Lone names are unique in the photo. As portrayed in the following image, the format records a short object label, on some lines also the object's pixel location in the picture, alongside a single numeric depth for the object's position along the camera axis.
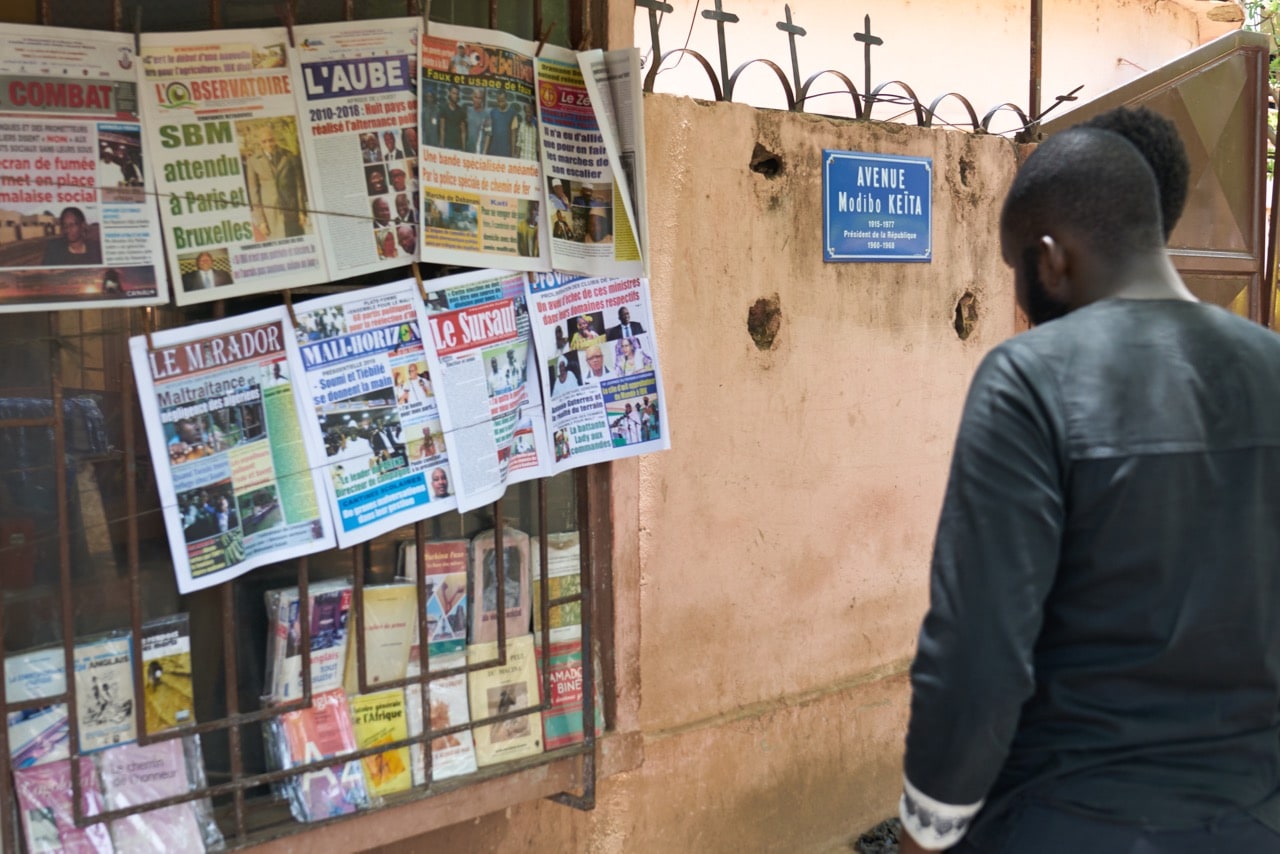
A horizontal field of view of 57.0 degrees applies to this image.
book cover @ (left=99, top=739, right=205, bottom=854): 2.33
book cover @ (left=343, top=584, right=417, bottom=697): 2.65
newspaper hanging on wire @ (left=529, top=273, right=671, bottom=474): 2.86
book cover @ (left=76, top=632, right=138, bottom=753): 2.30
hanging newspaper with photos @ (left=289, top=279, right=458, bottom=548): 2.50
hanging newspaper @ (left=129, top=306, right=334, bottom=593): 2.32
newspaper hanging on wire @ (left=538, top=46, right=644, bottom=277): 2.82
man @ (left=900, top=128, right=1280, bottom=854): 1.44
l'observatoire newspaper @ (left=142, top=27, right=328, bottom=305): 2.31
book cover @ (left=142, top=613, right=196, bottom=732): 2.38
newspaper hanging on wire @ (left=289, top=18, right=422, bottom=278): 2.48
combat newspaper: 2.15
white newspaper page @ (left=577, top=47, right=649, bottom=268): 2.84
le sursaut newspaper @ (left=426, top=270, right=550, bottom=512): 2.67
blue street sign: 3.67
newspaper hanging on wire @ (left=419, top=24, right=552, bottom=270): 2.62
